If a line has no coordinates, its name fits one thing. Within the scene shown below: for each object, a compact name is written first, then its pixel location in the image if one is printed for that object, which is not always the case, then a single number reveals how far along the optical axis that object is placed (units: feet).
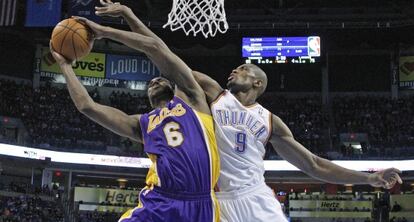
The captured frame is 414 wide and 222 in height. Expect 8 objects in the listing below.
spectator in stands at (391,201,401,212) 82.94
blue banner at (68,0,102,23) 67.56
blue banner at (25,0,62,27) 70.95
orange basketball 12.91
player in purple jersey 12.44
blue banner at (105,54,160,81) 107.65
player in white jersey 13.71
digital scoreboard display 92.17
